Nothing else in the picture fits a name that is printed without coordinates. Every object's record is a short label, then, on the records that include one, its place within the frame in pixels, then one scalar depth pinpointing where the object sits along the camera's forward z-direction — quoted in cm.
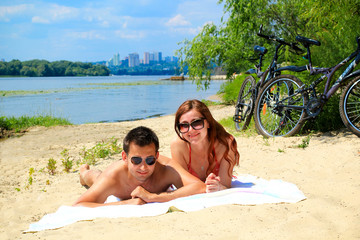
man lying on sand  325
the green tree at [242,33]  1133
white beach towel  295
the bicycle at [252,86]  675
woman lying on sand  344
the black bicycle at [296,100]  527
